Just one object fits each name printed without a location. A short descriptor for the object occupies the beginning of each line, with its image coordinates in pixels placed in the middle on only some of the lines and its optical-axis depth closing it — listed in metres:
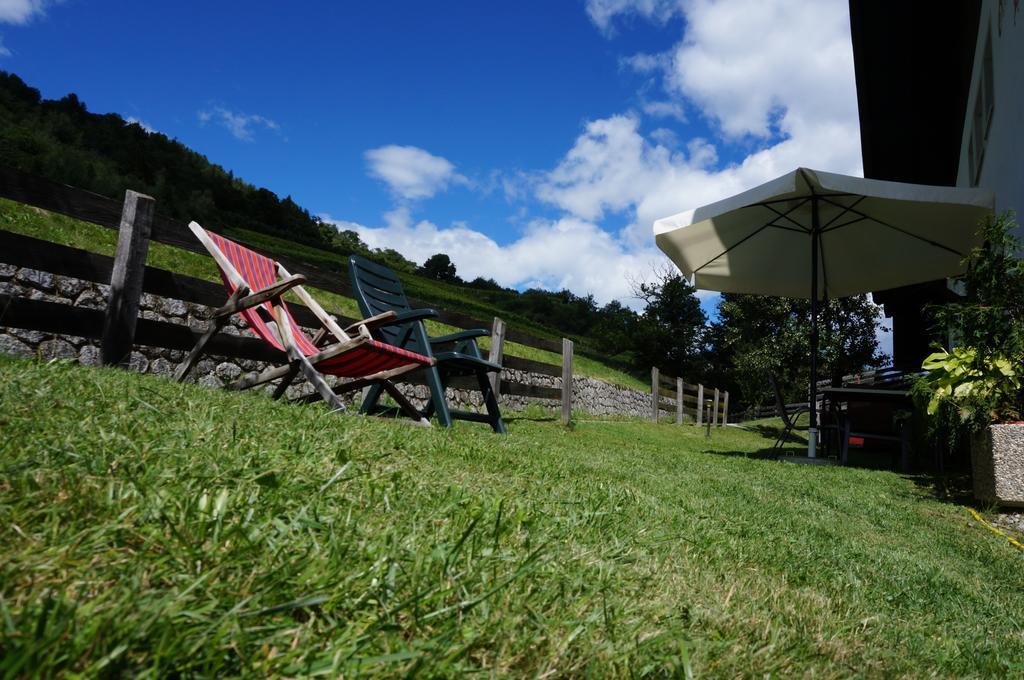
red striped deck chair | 3.70
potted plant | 3.69
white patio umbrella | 6.41
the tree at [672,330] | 28.84
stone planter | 3.64
